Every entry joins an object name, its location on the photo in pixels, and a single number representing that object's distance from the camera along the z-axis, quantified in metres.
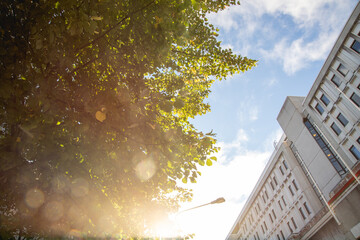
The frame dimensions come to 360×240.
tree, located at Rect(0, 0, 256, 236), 3.20
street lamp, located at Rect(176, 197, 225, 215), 8.38
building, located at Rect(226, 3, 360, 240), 20.47
